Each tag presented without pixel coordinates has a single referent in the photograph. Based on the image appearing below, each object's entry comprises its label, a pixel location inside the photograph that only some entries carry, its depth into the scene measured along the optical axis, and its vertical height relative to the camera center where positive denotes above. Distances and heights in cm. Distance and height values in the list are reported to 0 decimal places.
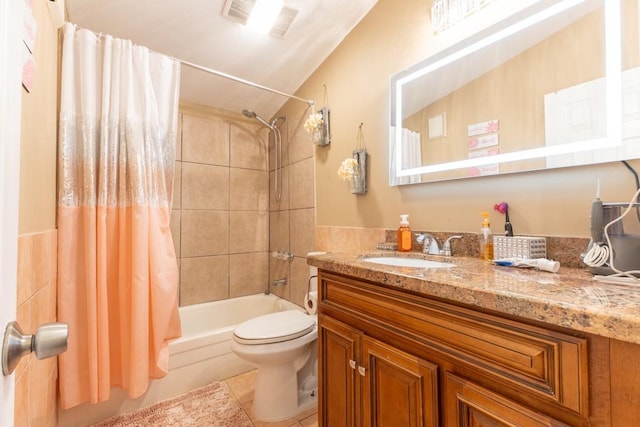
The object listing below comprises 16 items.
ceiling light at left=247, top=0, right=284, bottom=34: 157 +116
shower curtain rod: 169 +89
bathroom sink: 111 -20
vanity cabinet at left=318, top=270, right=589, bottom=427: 51 -36
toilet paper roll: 178 -55
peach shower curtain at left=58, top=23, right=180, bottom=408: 133 +0
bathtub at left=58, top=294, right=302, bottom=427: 148 -95
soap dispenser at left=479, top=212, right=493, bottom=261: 107 -11
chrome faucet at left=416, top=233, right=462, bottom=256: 121 -13
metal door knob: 35 -17
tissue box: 93 -11
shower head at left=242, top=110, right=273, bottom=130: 242 +87
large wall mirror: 85 +44
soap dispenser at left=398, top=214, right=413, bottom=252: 134 -10
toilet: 146 -76
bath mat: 148 -109
